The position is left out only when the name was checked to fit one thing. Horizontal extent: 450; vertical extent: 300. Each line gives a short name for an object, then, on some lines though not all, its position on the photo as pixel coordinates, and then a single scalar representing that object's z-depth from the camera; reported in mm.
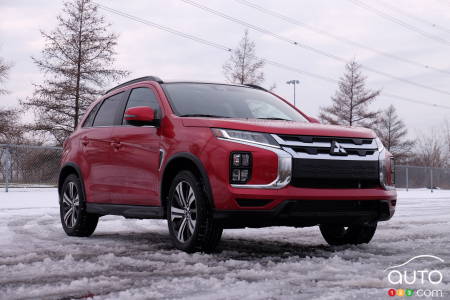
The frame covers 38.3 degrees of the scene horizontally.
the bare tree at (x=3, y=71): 38906
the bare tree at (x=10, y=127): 34762
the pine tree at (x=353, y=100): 49438
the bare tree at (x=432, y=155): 67188
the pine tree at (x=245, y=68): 37722
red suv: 5578
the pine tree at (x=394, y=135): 56125
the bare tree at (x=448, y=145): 68375
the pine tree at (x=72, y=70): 32156
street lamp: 60156
